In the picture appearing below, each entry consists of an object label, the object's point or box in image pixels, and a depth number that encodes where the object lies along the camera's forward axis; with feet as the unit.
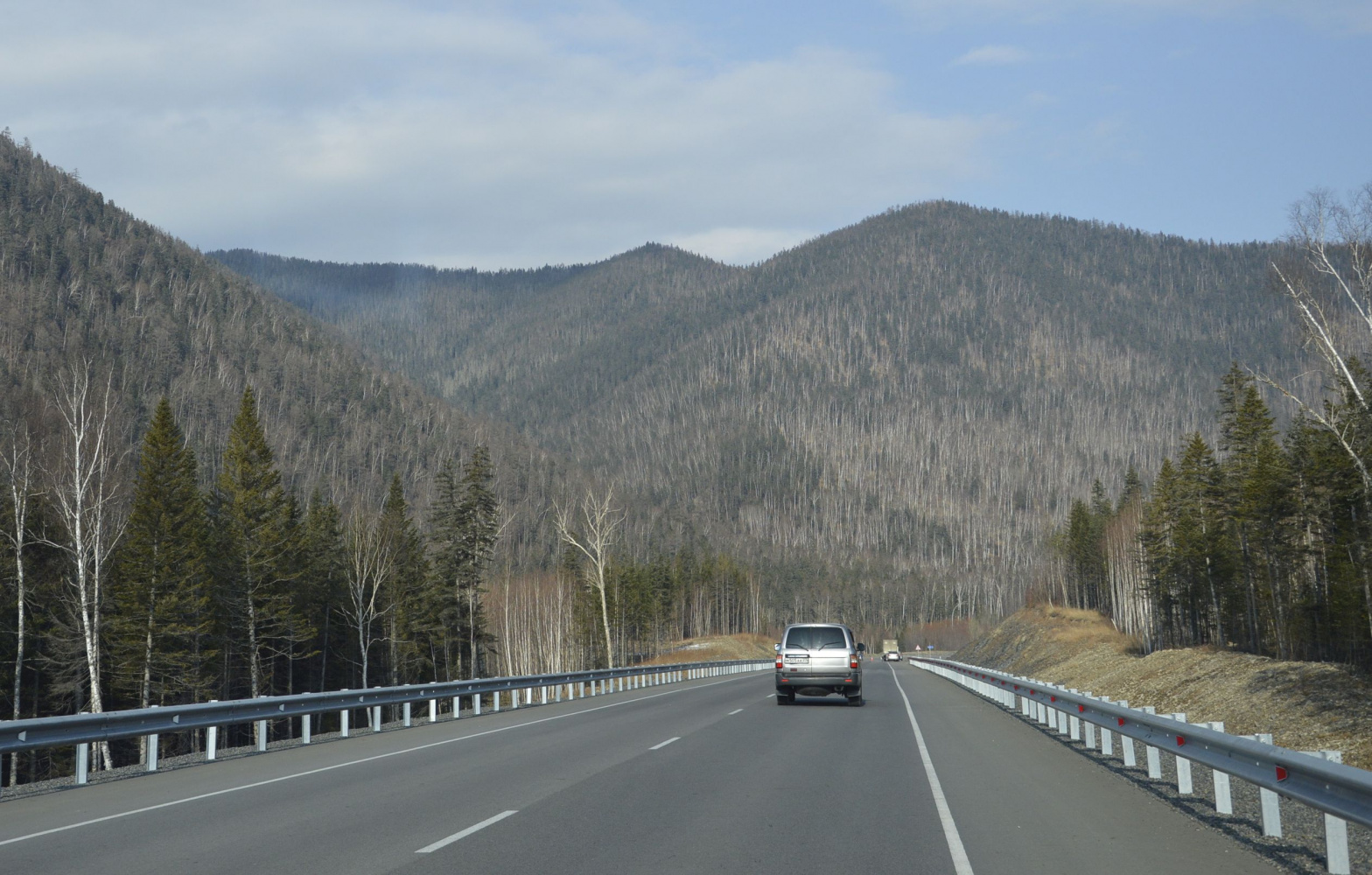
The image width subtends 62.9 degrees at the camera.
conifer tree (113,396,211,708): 140.97
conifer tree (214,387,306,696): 168.25
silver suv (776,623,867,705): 88.43
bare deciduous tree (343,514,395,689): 197.57
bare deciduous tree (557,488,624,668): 173.47
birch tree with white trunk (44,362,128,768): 108.78
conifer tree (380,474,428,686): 219.61
